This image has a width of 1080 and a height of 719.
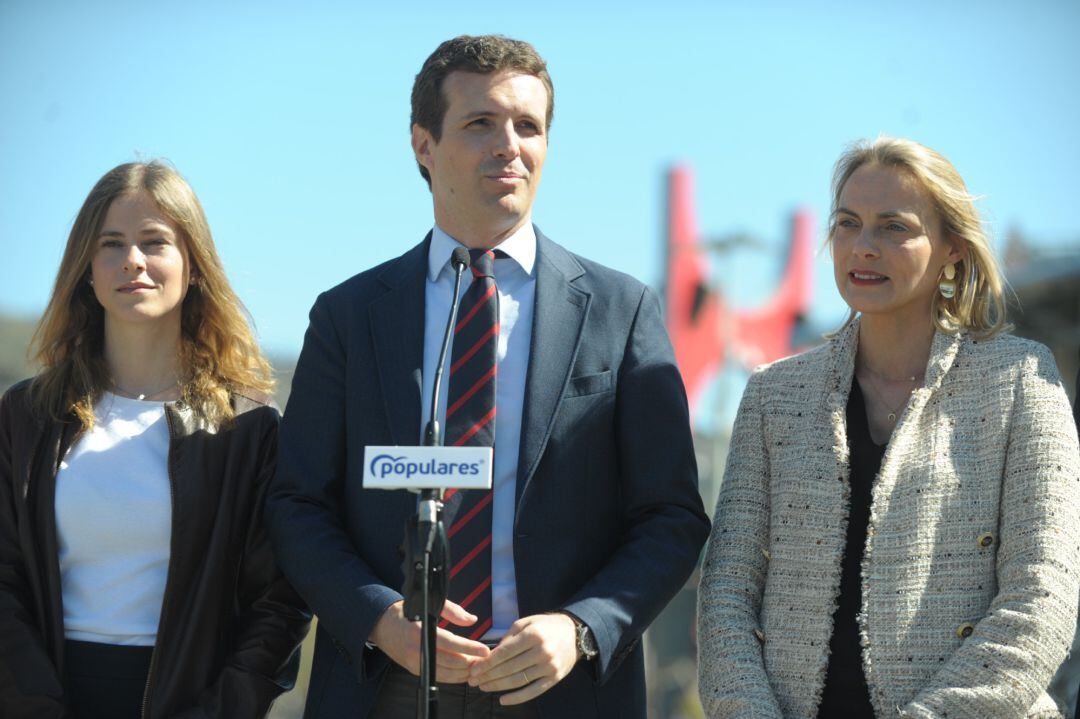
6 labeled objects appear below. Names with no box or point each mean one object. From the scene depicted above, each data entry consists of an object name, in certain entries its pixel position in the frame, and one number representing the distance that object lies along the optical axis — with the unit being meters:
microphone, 4.80
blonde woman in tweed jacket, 5.54
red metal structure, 38.16
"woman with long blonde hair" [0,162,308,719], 6.18
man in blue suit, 5.69
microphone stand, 4.66
